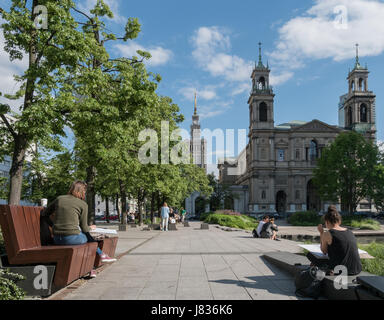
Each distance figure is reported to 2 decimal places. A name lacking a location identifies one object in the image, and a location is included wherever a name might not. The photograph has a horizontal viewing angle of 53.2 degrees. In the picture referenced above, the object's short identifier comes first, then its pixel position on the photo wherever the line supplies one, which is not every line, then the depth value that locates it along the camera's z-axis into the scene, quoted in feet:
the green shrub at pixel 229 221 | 111.34
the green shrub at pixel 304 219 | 157.79
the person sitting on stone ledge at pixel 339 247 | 18.39
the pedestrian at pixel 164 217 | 84.24
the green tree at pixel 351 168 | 171.83
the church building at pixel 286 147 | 275.39
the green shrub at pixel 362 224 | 123.54
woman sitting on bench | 20.75
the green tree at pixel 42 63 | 38.34
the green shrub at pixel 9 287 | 16.48
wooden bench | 17.99
